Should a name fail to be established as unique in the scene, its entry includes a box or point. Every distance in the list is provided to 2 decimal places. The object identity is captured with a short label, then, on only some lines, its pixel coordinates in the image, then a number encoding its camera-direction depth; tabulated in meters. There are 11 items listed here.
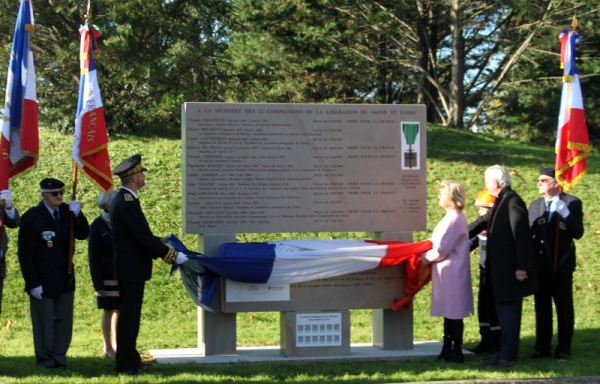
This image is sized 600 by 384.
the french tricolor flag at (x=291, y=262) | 8.02
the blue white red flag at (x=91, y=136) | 8.08
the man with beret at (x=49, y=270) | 7.45
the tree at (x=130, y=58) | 17.70
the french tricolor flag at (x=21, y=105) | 7.77
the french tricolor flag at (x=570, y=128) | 8.80
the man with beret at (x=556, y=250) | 8.13
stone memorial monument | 8.25
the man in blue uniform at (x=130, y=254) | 7.41
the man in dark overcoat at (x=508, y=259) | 7.63
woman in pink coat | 7.88
